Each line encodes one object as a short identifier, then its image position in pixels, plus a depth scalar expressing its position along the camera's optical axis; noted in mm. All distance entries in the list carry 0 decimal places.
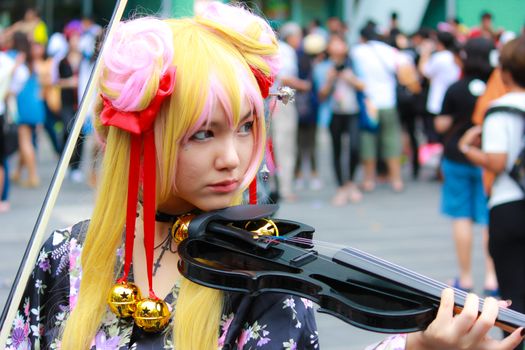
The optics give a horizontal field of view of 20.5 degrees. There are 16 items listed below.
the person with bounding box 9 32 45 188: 15587
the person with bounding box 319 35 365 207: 14437
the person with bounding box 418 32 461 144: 15651
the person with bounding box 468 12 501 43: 23648
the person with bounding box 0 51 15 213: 13504
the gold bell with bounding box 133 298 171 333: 2791
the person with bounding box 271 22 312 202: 14728
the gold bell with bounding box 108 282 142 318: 2862
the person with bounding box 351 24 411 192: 14601
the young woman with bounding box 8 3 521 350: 2721
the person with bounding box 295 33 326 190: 15714
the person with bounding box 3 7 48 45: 22439
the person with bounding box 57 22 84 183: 17661
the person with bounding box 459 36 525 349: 6732
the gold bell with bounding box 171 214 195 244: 2900
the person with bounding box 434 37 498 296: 9109
